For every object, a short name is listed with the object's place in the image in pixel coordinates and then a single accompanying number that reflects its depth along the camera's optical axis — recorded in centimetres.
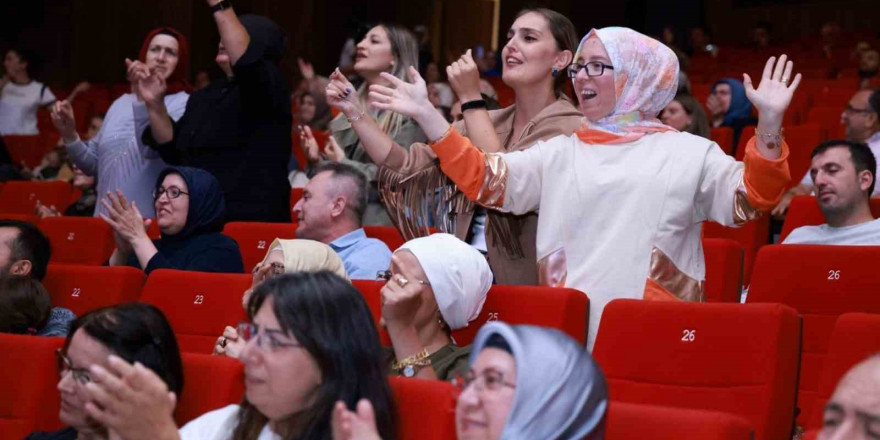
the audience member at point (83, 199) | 565
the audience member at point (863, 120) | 562
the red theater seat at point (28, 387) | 271
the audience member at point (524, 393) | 168
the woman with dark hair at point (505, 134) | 318
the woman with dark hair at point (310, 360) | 204
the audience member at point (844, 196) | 393
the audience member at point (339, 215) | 371
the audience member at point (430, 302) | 261
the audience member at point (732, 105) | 695
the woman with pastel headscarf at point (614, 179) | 279
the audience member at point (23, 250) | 368
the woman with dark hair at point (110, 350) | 240
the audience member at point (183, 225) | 386
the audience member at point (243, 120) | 418
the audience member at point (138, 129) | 466
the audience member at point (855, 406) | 159
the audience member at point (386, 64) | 422
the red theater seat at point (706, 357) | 230
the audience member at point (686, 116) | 532
